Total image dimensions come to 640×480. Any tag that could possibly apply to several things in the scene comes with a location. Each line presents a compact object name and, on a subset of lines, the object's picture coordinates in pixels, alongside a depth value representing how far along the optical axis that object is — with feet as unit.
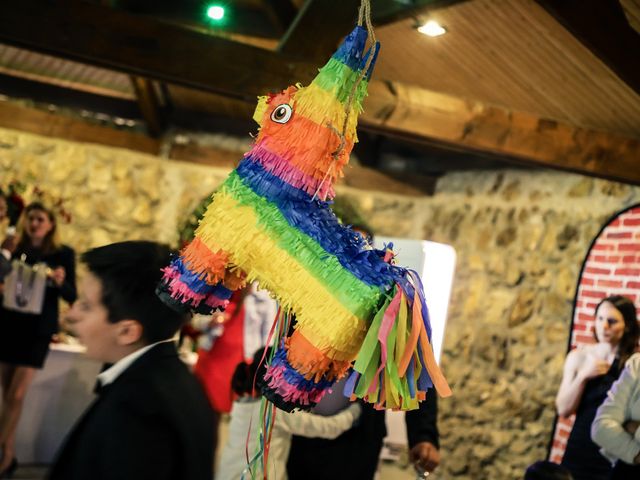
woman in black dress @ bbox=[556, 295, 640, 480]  10.81
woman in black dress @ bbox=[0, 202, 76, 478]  13.07
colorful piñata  3.91
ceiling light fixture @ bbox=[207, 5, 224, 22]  17.69
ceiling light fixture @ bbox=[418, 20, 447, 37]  13.12
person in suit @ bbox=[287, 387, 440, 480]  7.75
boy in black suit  4.11
